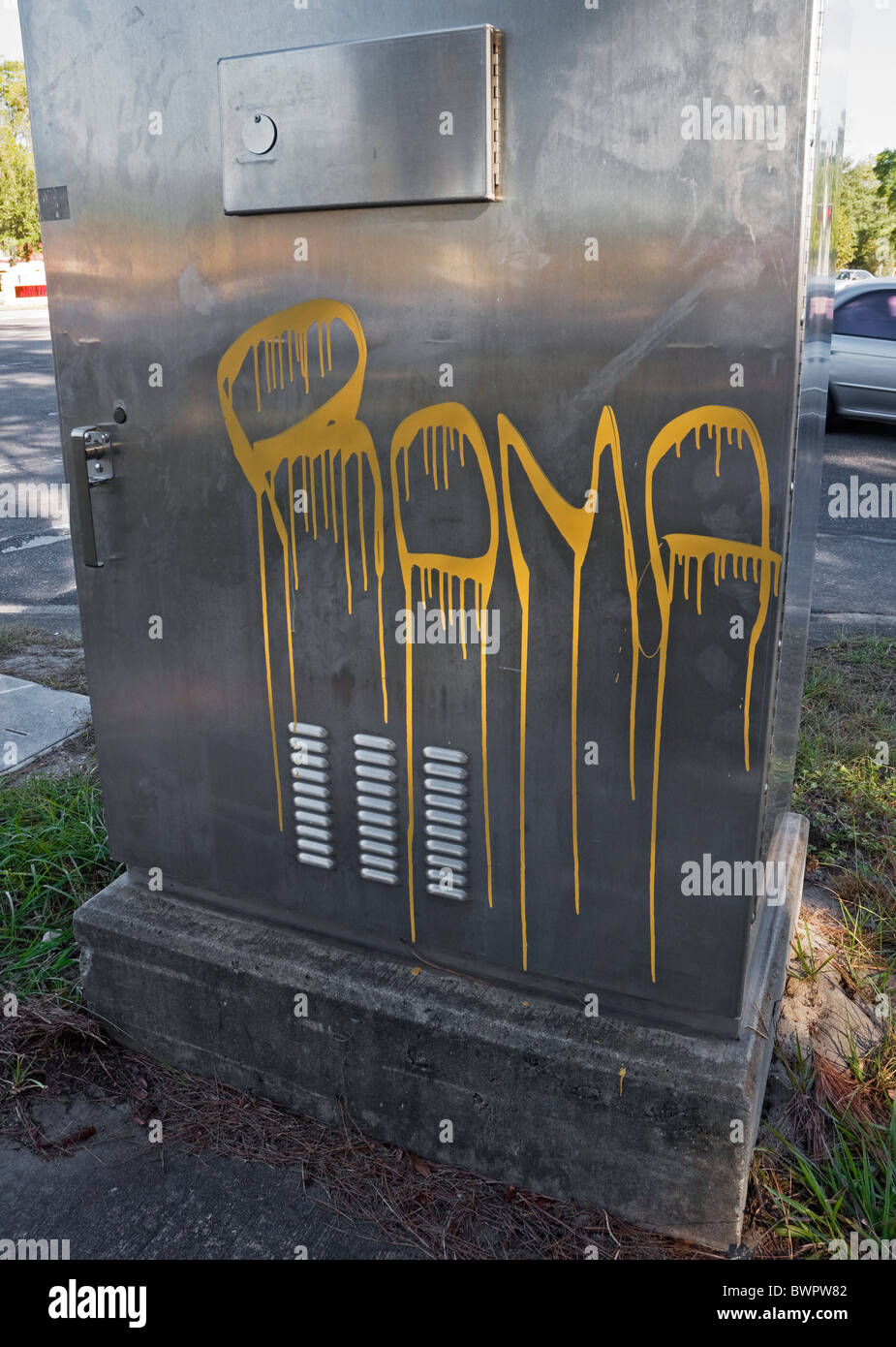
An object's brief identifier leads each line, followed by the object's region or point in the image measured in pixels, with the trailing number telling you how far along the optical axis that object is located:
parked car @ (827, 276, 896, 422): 9.56
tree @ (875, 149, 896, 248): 29.62
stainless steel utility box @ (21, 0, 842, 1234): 1.70
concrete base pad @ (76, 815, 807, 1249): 2.04
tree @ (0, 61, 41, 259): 34.75
